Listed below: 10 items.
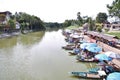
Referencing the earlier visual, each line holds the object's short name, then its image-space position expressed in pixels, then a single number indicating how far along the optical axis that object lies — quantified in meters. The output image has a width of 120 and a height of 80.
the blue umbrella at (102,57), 8.01
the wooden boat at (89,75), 6.85
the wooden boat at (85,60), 9.41
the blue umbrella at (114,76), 5.81
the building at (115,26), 27.30
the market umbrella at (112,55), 8.13
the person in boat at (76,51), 11.49
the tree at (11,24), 28.03
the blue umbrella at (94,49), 9.99
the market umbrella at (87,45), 10.95
